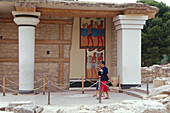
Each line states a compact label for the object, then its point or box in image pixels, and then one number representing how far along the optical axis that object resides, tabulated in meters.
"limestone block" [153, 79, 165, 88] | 7.55
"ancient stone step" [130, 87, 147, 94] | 9.36
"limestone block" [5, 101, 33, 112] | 6.25
